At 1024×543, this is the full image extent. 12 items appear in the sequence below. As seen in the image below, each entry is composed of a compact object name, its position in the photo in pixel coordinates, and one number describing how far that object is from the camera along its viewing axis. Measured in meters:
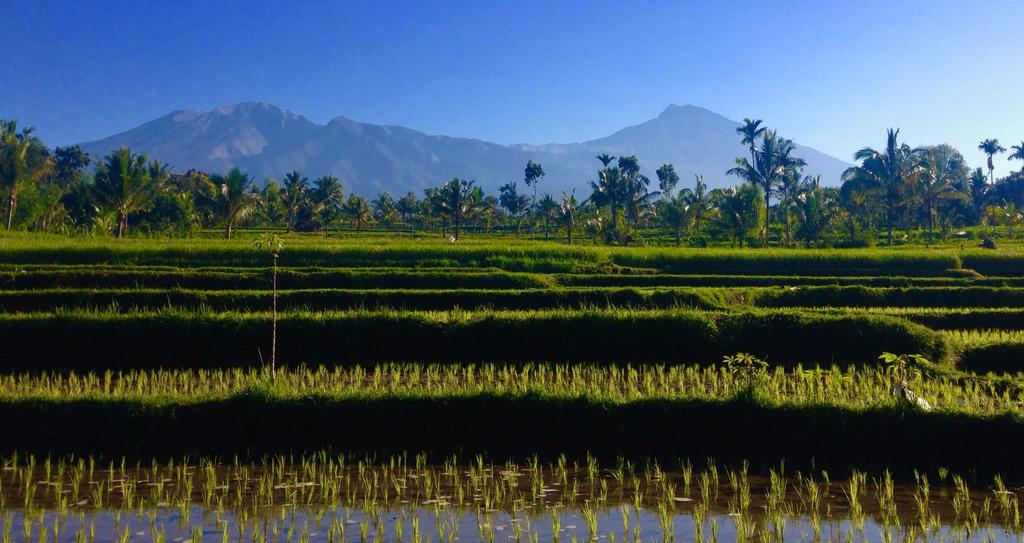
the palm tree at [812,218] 49.72
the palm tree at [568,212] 53.01
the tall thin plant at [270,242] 12.74
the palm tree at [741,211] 47.06
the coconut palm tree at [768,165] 55.69
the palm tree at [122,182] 39.59
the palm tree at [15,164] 45.06
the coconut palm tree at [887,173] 52.72
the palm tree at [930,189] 54.50
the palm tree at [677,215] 51.50
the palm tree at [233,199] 46.62
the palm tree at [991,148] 77.56
